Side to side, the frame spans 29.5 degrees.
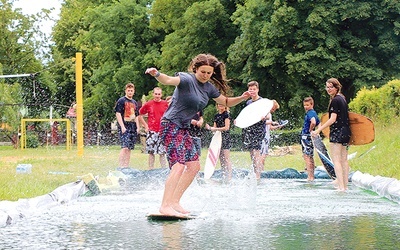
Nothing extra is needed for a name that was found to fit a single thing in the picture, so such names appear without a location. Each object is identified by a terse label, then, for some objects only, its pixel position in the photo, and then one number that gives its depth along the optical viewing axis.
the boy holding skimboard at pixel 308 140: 13.09
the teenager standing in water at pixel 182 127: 7.19
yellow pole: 23.08
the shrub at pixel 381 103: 18.06
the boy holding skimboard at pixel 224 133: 12.90
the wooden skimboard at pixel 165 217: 6.96
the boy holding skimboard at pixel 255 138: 12.83
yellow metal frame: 35.53
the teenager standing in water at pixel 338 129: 10.46
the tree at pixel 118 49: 42.38
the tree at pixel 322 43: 30.61
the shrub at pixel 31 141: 41.78
